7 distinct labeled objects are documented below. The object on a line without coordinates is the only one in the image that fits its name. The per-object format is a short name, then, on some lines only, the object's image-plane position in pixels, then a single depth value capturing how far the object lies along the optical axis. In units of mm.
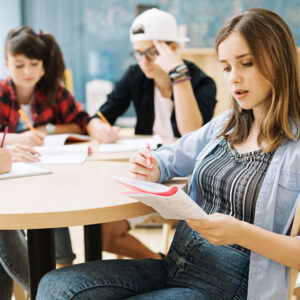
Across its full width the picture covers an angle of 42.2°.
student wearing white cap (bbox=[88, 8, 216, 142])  1766
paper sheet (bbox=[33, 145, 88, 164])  1330
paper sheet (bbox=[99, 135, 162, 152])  1558
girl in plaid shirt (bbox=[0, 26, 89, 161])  1829
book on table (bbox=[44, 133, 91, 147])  1616
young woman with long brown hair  823
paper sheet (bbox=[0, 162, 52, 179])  1106
